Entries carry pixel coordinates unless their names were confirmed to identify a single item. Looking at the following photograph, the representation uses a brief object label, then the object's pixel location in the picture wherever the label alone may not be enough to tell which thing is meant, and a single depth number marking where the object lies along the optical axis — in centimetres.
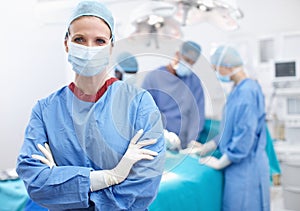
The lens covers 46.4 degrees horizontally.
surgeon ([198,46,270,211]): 213
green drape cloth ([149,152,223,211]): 166
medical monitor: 322
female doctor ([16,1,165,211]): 93
